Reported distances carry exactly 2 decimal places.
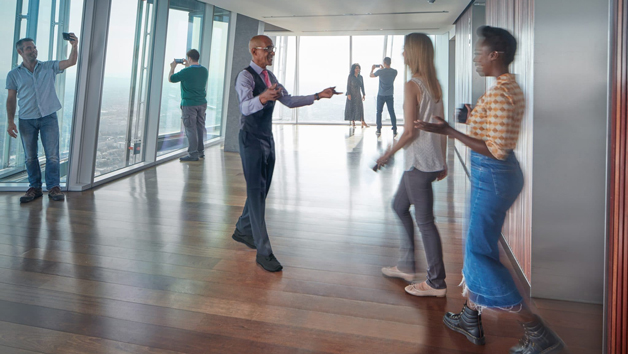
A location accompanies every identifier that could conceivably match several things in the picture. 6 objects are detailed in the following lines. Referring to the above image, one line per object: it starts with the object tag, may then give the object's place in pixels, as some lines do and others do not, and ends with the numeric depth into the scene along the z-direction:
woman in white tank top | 2.70
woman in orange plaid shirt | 2.06
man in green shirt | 7.70
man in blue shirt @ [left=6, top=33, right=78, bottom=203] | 5.02
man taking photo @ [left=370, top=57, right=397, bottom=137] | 11.01
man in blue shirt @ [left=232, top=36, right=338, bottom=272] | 3.10
